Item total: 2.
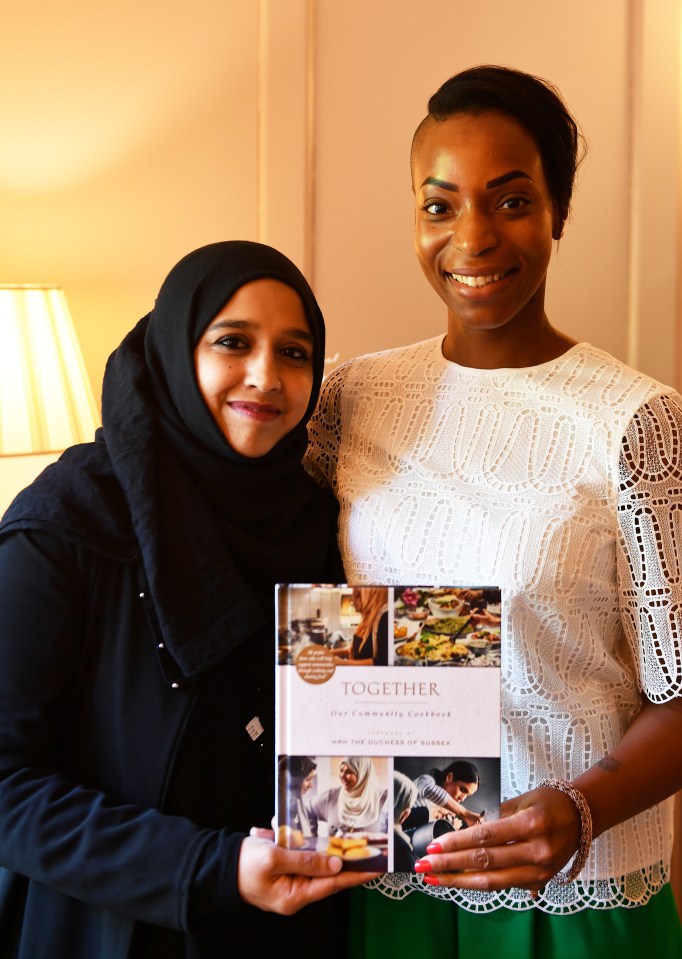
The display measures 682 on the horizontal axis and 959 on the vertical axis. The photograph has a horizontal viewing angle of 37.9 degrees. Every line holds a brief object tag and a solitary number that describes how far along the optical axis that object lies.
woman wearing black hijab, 1.17
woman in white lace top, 1.32
